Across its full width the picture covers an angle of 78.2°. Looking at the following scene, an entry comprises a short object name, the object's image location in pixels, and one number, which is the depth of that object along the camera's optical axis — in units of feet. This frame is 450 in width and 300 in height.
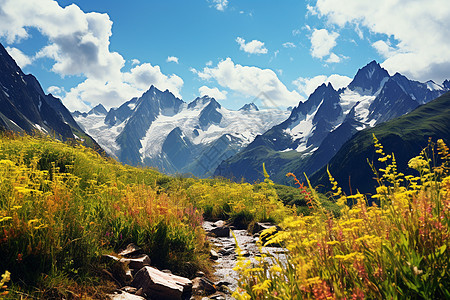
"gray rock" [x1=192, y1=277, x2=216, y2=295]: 18.17
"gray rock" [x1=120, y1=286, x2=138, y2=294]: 16.21
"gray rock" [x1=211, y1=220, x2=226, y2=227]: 38.52
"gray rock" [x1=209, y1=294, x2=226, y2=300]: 16.94
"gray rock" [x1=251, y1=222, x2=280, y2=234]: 33.91
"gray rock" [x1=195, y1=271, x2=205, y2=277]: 20.58
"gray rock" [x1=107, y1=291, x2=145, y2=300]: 14.67
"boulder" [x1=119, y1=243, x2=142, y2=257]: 19.09
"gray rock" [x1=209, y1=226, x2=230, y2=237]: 35.01
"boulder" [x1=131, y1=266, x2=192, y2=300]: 16.03
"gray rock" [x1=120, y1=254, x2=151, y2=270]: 18.17
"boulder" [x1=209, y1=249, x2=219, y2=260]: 25.70
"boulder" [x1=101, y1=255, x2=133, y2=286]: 16.77
